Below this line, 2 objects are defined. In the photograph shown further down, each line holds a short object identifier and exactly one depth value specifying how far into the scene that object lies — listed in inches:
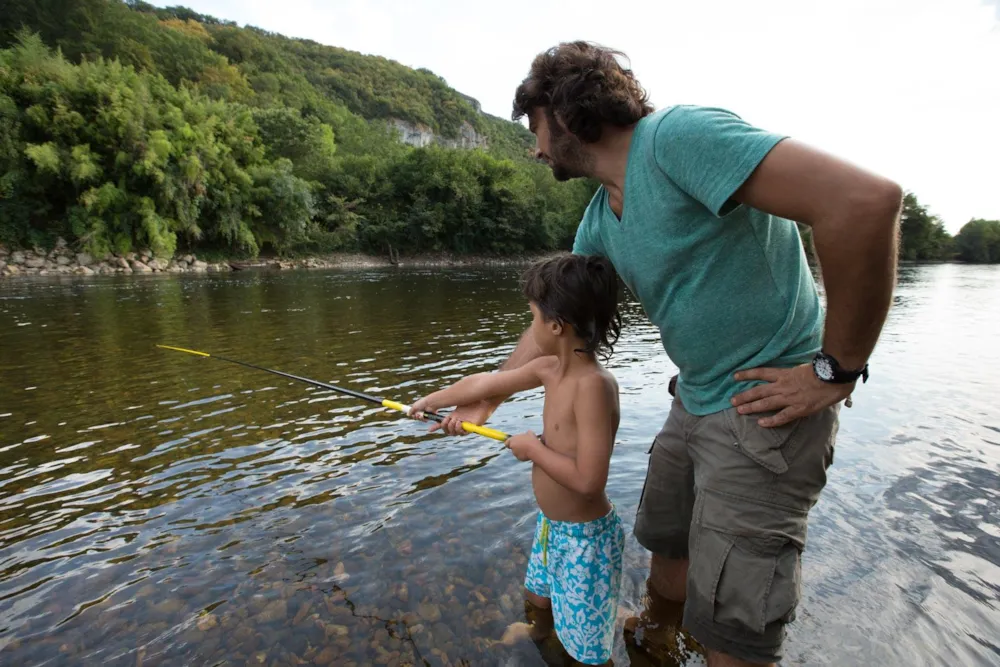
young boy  83.7
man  56.9
